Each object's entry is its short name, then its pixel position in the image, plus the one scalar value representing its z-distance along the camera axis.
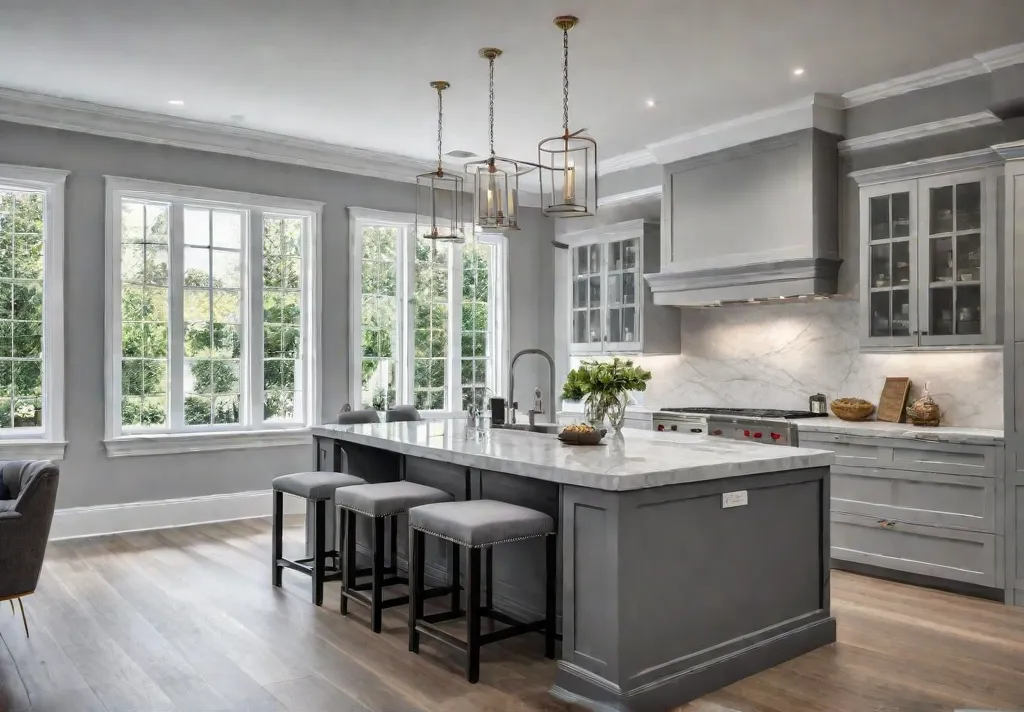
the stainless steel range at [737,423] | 5.19
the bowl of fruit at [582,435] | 3.59
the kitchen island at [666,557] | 2.78
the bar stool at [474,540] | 3.02
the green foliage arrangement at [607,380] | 3.68
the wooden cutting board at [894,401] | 5.12
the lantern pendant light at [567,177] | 3.51
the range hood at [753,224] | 5.32
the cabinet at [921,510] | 4.27
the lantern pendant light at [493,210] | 3.83
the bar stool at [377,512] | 3.61
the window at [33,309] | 5.44
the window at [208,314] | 5.89
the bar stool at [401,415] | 5.63
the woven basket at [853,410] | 5.24
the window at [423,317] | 7.07
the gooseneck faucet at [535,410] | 4.74
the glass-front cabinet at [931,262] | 4.56
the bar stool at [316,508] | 4.05
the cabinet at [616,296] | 6.74
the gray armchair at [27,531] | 3.29
